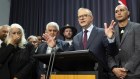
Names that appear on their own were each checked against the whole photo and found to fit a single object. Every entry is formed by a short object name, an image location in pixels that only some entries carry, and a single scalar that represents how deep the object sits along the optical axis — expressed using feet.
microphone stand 6.07
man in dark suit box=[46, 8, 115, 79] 8.59
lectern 5.68
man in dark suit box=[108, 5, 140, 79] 8.48
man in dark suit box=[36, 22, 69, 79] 9.86
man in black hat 13.02
